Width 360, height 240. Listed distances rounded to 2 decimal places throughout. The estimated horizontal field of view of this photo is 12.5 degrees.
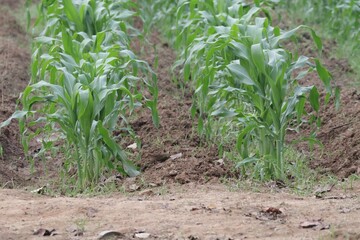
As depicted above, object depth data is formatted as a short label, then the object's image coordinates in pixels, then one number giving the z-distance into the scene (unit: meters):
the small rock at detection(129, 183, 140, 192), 11.92
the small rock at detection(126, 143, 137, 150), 14.01
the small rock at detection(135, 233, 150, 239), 8.84
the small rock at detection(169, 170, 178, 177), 12.36
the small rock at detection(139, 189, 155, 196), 11.44
